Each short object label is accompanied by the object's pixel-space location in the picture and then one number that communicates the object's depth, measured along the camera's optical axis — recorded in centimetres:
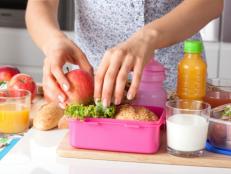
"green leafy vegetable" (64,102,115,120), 99
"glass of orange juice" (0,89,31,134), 113
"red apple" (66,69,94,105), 104
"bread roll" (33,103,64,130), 113
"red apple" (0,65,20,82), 139
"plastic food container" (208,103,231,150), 101
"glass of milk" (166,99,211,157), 97
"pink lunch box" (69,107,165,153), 97
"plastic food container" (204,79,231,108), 118
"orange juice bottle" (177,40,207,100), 109
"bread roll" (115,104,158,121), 99
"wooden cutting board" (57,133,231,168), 97
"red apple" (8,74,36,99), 132
